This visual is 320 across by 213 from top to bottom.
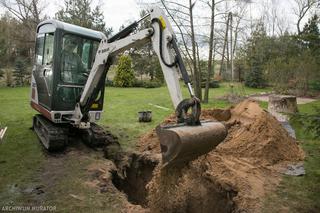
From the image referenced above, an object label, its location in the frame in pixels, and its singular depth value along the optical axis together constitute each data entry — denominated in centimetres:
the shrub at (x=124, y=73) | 1656
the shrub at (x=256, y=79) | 1702
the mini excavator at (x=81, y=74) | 305
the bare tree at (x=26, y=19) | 1791
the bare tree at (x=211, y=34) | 991
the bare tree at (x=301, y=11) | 2081
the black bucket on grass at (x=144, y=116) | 679
